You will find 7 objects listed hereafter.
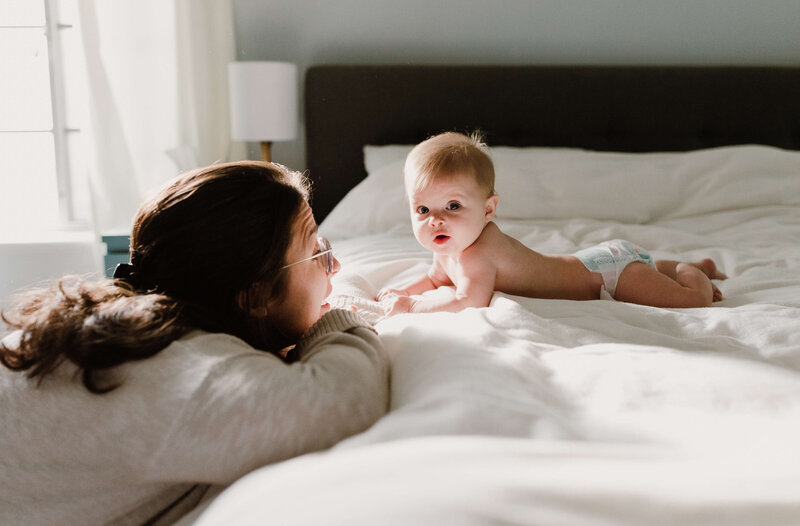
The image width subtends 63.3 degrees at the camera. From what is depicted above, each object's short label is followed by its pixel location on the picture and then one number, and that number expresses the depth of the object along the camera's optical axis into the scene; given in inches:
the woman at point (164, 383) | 26.0
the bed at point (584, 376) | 20.5
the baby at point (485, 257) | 52.2
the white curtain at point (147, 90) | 103.7
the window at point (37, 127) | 117.2
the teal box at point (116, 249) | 92.2
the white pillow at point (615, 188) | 88.7
